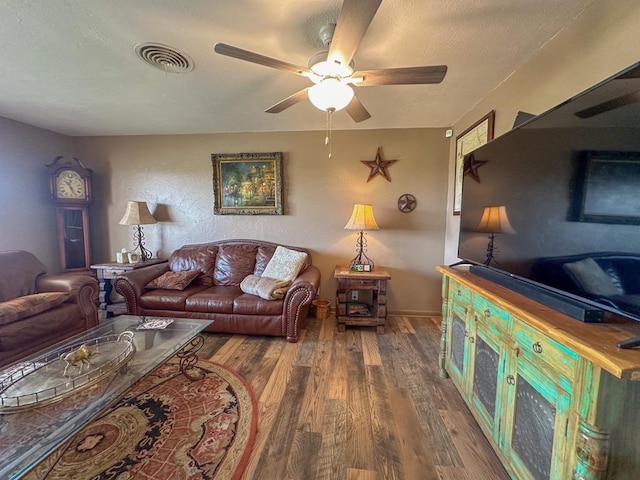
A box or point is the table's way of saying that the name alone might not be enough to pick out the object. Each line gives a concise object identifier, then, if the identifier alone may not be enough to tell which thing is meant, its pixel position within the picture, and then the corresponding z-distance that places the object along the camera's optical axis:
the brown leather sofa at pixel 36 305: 1.99
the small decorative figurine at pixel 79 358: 1.41
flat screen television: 0.85
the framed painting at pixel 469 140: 2.24
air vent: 1.68
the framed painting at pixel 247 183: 3.38
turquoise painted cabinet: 0.76
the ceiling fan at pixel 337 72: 1.31
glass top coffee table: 0.99
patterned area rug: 1.27
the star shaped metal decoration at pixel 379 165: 3.23
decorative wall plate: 3.25
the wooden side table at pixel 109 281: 3.08
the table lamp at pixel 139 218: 3.23
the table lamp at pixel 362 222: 2.90
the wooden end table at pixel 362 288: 2.81
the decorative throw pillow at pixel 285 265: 2.91
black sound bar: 0.93
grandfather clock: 3.22
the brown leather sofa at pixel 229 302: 2.60
